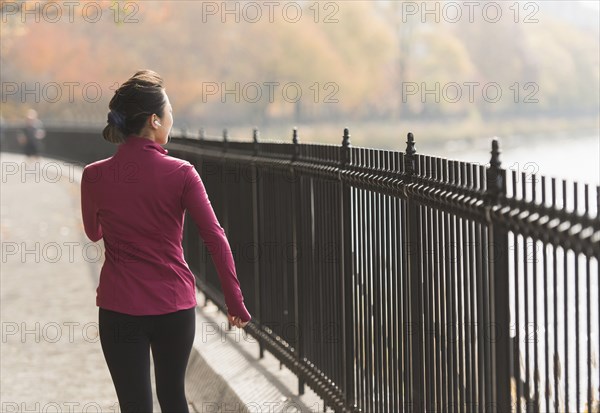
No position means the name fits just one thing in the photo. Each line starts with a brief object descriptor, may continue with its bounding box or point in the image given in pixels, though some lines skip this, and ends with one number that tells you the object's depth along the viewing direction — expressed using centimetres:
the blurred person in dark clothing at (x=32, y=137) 9700
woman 988
